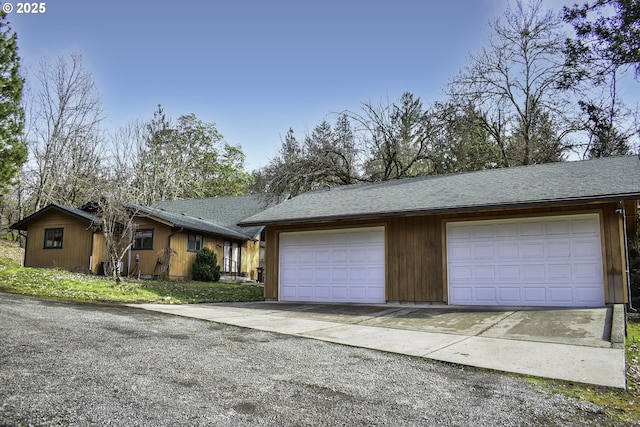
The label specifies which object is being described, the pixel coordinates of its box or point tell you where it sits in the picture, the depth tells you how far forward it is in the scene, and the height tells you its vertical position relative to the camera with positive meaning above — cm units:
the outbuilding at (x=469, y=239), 946 +47
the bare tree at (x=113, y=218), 1550 +147
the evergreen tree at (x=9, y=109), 2017 +695
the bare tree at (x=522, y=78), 1970 +834
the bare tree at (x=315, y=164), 1897 +418
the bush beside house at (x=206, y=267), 2034 -40
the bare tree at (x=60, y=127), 2941 +897
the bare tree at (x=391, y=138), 2081 +581
